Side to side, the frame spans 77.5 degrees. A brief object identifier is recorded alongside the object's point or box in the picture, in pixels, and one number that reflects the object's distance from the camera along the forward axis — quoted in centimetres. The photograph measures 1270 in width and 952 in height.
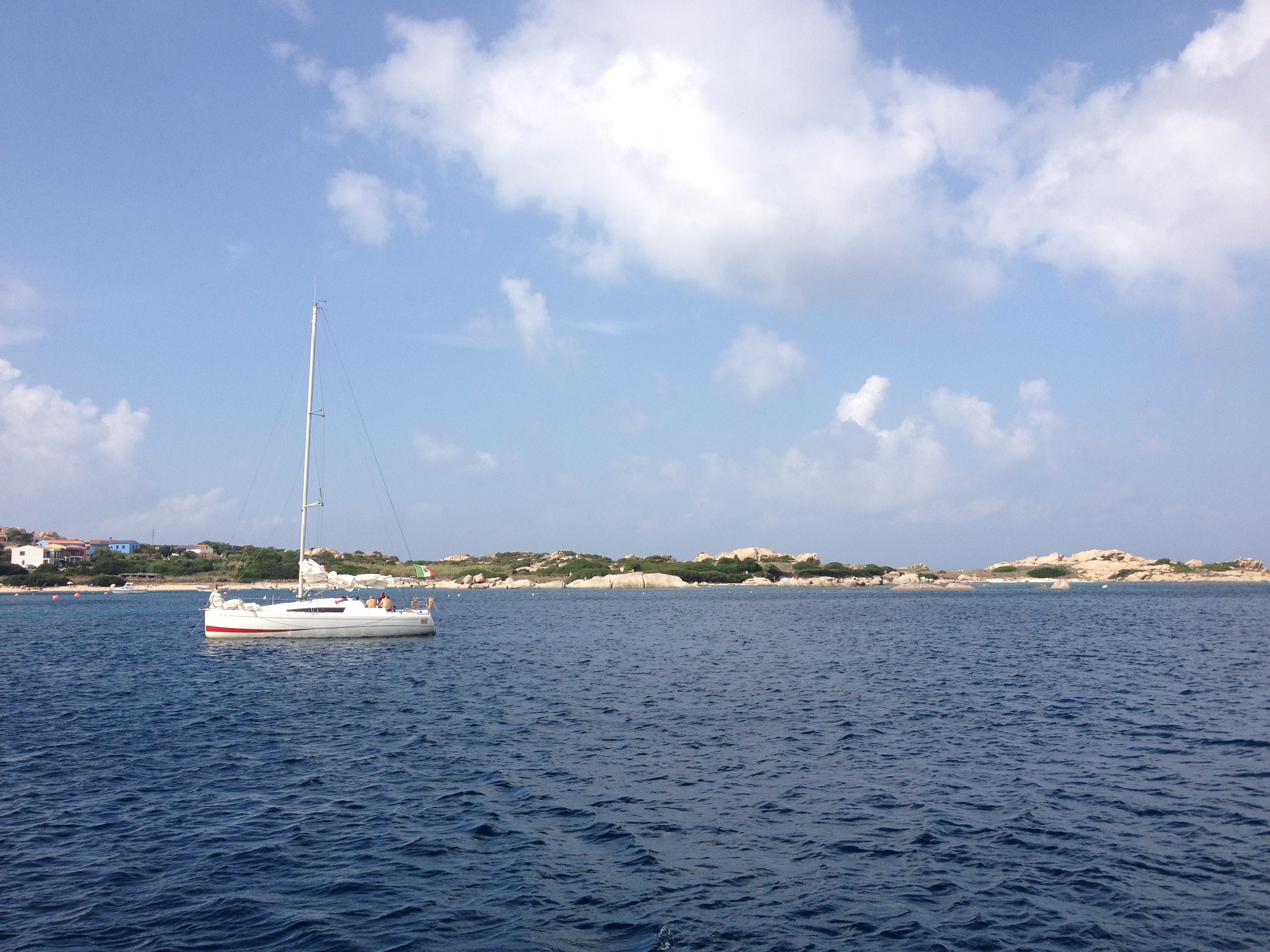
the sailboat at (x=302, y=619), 5362
